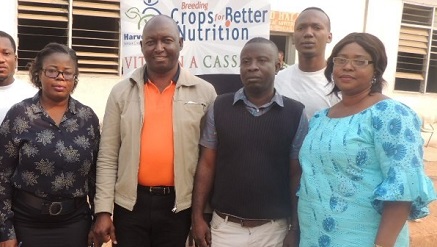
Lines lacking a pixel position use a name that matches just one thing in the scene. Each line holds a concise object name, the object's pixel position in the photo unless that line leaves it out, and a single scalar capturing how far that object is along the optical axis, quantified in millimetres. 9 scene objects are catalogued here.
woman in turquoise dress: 2064
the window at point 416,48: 10117
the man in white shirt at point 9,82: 3068
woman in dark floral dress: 2627
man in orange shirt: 2783
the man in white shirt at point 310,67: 3197
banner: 4055
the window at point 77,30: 7320
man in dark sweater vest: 2656
